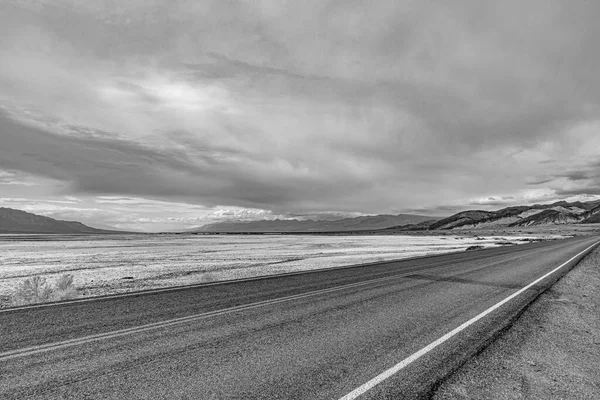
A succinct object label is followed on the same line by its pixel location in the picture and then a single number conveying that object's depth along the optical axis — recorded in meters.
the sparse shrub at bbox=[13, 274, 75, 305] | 10.47
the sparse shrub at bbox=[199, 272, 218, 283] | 14.56
